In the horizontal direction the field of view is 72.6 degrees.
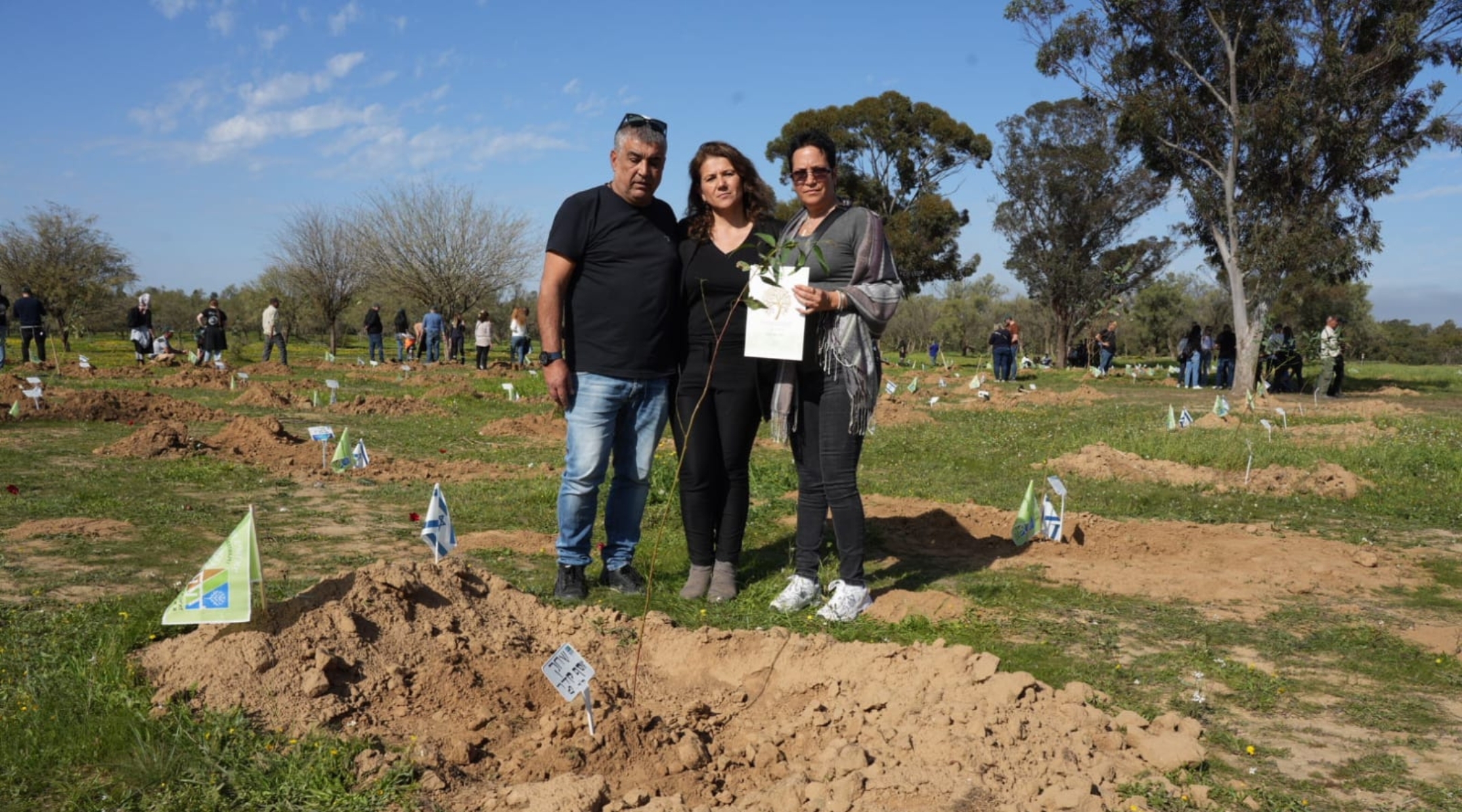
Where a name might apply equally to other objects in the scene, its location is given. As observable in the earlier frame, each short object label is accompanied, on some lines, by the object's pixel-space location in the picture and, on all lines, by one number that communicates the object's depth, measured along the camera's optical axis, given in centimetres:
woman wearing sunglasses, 409
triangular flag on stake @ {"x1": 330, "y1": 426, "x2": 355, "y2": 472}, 756
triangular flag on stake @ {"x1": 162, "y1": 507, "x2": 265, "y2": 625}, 316
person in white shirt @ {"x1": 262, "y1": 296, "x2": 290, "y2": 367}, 2277
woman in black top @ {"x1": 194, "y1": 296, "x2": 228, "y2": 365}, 2134
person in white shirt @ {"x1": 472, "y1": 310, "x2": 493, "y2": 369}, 2419
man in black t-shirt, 419
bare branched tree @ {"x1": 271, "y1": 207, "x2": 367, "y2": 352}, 3994
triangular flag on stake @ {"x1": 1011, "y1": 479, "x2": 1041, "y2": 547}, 551
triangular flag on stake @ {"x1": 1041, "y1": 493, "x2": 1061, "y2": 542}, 577
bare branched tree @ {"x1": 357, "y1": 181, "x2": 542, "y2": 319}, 3753
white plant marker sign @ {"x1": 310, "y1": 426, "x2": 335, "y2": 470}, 792
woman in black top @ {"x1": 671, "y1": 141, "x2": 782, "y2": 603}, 420
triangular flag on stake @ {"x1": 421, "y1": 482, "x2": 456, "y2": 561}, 431
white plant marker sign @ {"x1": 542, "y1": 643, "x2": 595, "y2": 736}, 291
